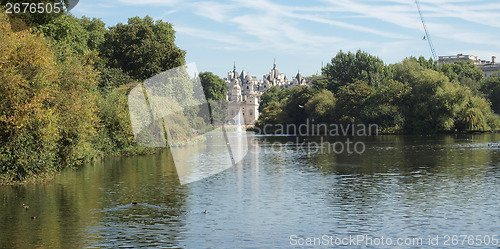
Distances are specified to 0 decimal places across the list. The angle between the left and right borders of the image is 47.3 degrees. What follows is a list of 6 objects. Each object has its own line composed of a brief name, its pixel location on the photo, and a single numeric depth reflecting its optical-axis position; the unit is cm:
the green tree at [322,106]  12206
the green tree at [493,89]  13725
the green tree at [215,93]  16000
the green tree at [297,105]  13462
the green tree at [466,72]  12988
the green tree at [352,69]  12350
